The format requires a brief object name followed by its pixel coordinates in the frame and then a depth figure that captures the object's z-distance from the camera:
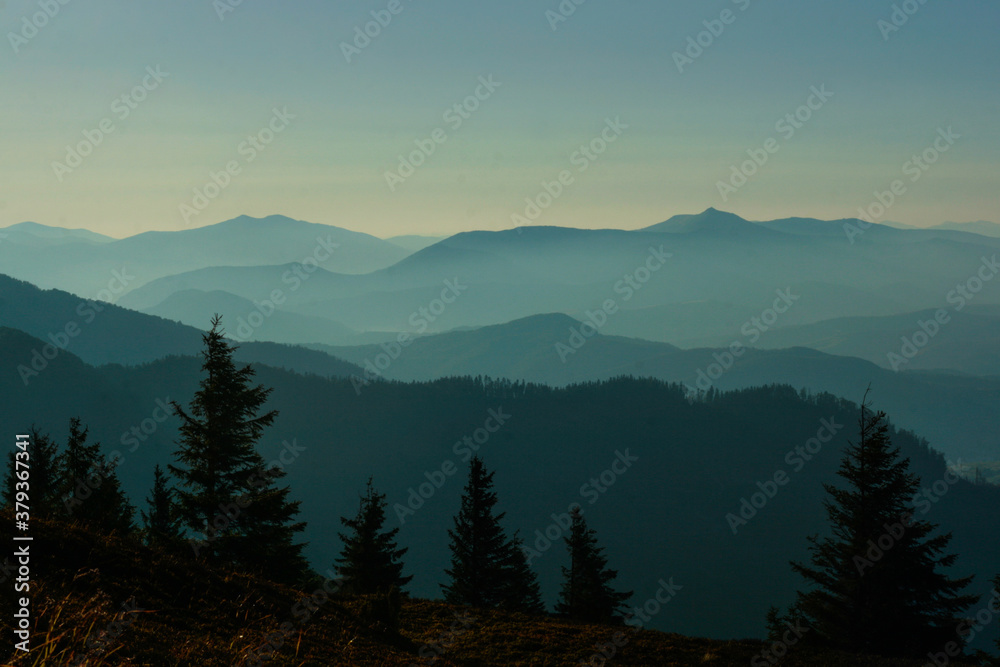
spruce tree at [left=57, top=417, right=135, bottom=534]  30.00
